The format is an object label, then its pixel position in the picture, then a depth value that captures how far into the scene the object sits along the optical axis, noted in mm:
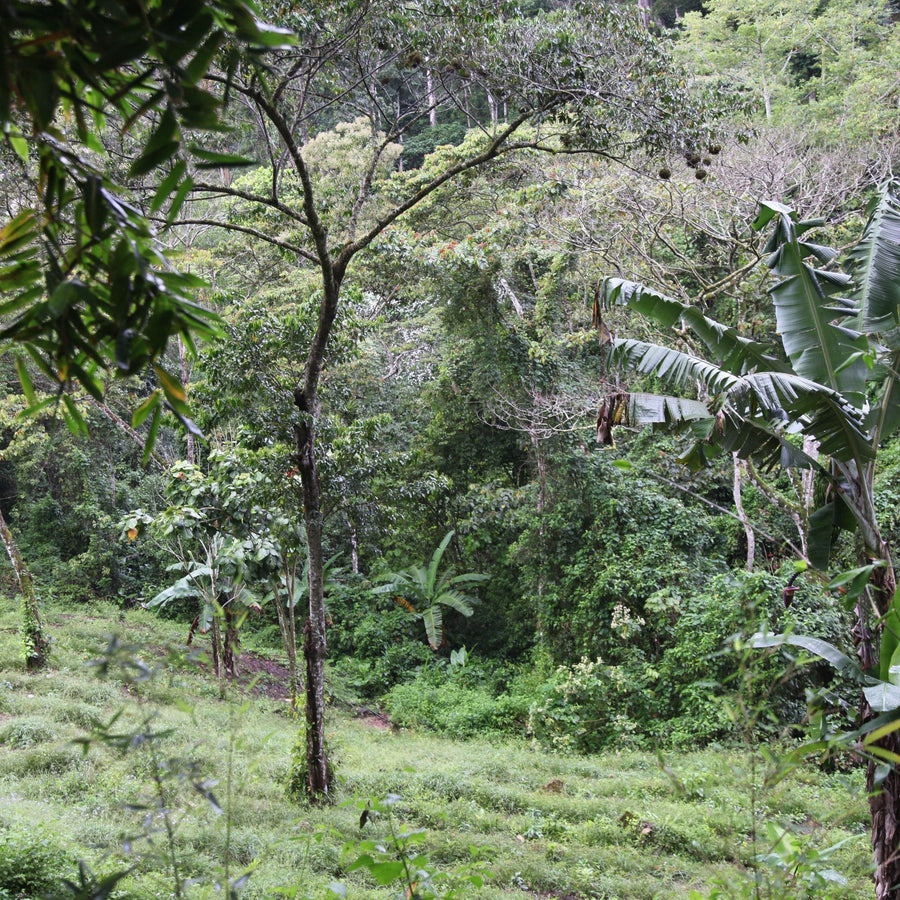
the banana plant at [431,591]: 10594
